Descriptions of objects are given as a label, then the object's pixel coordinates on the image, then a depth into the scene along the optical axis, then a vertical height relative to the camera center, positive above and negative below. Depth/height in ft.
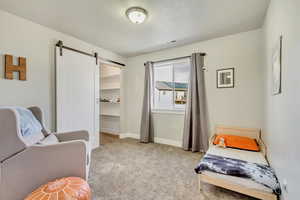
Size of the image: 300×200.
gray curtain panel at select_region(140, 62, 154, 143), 11.94 -1.15
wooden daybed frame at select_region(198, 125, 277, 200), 4.49 -3.09
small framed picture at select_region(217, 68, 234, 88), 8.95 +1.39
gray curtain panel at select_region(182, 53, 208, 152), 9.55 -0.95
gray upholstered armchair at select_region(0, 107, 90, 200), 4.20 -1.99
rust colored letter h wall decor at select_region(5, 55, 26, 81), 6.54 +1.49
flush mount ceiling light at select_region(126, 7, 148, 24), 6.26 +3.94
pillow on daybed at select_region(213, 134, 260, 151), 7.33 -2.38
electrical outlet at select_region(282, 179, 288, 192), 3.94 -2.49
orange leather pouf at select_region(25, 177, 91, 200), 3.48 -2.43
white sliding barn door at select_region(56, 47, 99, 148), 8.44 +0.38
